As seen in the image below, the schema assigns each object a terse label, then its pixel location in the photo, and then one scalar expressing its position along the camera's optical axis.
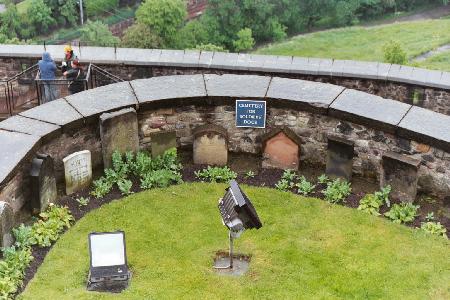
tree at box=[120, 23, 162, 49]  63.59
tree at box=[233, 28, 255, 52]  69.19
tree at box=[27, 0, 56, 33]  80.13
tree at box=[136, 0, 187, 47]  67.62
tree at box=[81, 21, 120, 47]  67.34
